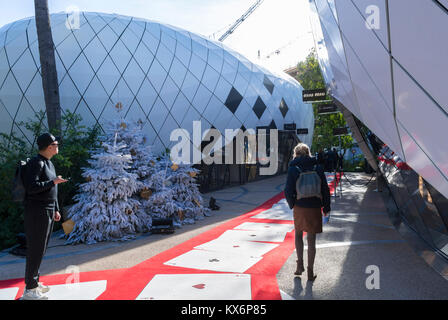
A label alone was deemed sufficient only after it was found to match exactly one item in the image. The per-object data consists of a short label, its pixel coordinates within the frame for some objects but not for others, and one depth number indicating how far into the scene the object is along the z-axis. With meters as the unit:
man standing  3.38
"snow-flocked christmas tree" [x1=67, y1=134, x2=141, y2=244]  6.38
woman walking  3.87
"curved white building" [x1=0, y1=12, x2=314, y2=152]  12.84
